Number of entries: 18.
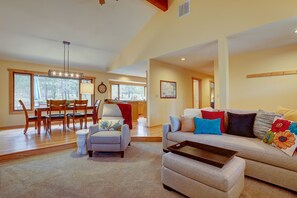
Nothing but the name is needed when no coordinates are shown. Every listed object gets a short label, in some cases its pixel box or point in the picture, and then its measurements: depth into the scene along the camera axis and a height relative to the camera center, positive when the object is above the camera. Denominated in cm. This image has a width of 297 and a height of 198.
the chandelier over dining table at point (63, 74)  406 +76
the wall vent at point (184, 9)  404 +250
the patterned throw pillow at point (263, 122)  233 -36
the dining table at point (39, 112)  404 -29
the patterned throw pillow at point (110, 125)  316 -50
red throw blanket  459 -34
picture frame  546 +43
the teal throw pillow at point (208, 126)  270 -48
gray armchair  279 -74
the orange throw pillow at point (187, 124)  293 -46
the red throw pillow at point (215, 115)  282 -29
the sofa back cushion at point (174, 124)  299 -46
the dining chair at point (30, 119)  408 -47
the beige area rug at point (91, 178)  178 -106
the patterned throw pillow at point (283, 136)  183 -47
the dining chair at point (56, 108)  407 -18
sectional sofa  176 -73
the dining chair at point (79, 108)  442 -20
